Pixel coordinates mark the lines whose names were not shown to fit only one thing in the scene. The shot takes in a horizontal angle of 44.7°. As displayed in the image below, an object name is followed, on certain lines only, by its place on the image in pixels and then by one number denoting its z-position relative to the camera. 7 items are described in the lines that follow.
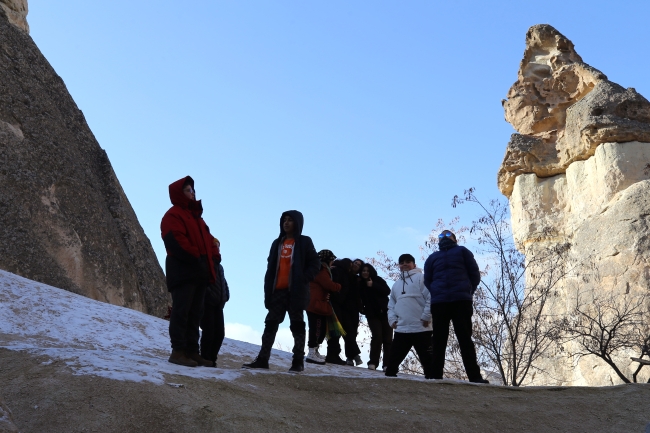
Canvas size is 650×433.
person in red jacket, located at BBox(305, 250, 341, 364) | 9.66
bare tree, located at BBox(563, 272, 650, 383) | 15.48
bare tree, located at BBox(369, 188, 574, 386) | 13.35
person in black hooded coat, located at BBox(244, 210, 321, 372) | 7.24
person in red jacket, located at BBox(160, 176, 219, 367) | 6.66
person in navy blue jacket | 7.50
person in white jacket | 8.04
